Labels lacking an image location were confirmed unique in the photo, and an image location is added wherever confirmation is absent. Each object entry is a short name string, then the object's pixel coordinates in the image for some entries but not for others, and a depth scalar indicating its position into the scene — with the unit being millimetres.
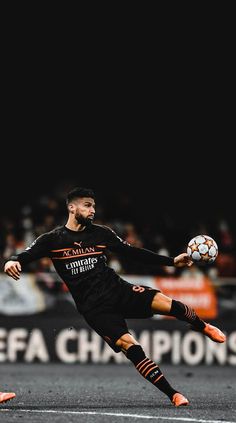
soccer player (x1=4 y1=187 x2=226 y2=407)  18766
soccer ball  19000
